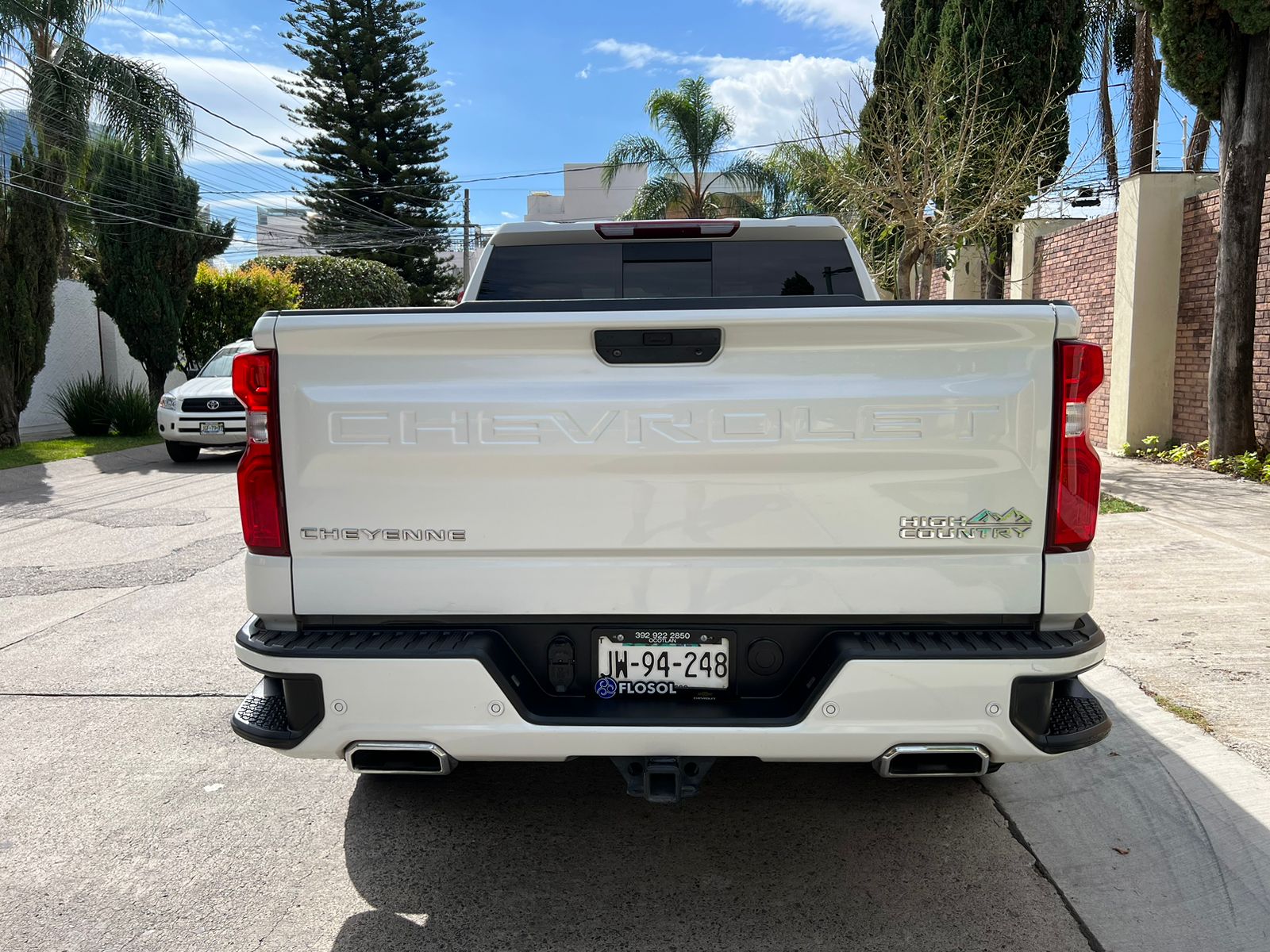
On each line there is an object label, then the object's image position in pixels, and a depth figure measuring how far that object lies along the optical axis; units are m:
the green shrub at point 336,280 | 30.61
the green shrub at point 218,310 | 21.88
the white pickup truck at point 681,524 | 2.60
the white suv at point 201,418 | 14.16
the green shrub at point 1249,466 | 10.12
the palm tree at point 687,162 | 30.22
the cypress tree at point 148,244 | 18.97
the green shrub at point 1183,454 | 11.55
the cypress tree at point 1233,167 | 10.18
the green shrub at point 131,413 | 18.19
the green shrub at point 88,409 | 18.05
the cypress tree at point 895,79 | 14.69
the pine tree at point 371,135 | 35.53
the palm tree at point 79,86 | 18.36
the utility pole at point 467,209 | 45.03
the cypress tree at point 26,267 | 15.25
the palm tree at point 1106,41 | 27.83
